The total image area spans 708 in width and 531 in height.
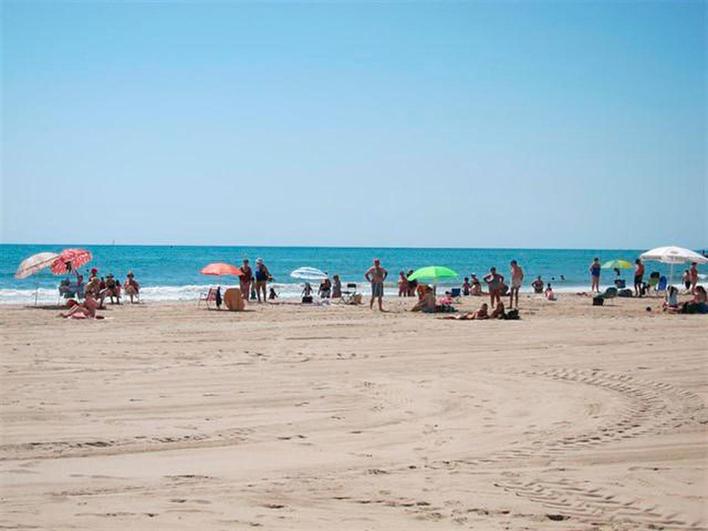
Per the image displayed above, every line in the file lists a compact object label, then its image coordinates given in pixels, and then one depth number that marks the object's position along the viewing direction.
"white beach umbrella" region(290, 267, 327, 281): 29.48
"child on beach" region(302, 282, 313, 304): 24.11
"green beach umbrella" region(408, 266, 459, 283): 21.45
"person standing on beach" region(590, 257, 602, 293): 30.67
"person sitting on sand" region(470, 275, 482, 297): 29.42
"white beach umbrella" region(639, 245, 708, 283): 23.60
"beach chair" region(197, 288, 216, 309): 22.28
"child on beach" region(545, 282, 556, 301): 27.41
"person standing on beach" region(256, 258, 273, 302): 24.51
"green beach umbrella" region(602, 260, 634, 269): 32.92
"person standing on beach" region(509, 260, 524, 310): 22.34
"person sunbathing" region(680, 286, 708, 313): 20.42
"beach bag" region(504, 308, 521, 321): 18.45
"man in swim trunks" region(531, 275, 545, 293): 32.81
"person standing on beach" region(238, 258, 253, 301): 24.13
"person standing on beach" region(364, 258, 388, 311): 21.37
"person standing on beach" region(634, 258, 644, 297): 29.11
